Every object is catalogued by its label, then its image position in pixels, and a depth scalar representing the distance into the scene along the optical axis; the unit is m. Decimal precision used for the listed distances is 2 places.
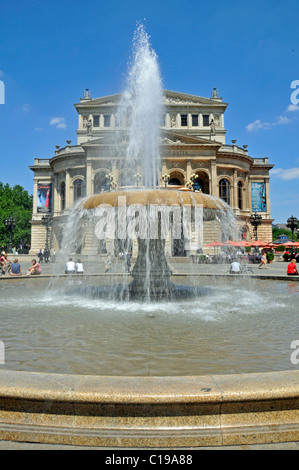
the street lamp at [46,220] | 35.09
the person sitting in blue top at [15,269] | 12.99
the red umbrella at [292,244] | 30.52
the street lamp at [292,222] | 28.17
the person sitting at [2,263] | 15.55
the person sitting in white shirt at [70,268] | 13.55
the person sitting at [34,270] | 13.44
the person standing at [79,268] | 13.96
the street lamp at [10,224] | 31.59
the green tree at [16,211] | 58.47
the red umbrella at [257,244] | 31.25
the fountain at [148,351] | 2.09
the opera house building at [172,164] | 39.81
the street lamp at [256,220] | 31.35
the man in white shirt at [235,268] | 14.25
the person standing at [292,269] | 12.93
